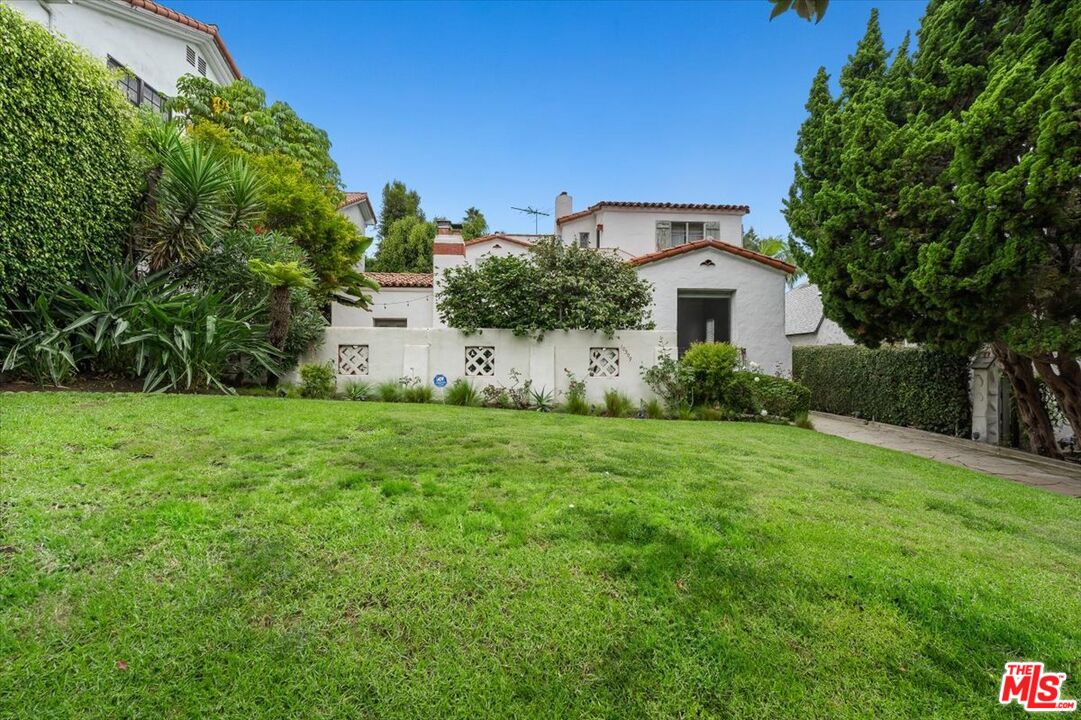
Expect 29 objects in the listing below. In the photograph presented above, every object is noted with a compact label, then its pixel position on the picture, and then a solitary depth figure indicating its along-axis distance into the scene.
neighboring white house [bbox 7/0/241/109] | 12.49
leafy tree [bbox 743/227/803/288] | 29.92
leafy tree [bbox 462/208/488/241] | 26.39
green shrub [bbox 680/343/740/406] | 8.88
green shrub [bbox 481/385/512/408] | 8.95
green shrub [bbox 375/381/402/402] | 8.63
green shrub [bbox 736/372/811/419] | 9.06
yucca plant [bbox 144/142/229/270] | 7.01
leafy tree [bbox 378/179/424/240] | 34.00
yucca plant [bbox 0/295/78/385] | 5.79
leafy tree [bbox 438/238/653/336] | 9.23
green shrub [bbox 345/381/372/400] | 8.58
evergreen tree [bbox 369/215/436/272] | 25.20
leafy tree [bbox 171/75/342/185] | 14.12
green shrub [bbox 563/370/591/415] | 8.77
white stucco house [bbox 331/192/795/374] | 14.45
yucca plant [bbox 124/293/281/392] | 6.31
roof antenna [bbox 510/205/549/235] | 23.55
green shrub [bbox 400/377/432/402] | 8.69
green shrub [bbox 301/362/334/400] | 8.34
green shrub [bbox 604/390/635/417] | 8.81
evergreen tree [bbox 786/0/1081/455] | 5.61
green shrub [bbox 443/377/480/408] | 8.61
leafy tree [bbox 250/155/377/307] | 10.96
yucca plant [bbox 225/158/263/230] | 7.92
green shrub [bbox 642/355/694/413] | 8.99
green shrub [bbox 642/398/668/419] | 8.80
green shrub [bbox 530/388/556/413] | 8.94
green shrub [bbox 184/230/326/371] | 7.91
